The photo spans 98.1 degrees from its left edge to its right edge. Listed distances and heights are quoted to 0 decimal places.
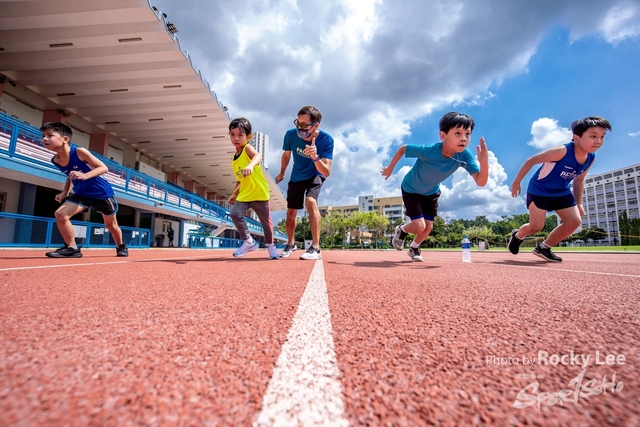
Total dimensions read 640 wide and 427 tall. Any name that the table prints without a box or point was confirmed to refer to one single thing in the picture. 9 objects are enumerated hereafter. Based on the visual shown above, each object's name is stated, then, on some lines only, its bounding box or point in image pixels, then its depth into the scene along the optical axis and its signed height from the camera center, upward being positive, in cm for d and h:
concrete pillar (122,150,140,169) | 1858 +545
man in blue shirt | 392 +105
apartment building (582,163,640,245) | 7050 +1166
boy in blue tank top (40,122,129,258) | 354 +77
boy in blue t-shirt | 347 +102
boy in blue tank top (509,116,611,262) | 357 +85
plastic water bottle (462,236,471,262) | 438 -19
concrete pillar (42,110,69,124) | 1298 +578
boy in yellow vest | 399 +73
